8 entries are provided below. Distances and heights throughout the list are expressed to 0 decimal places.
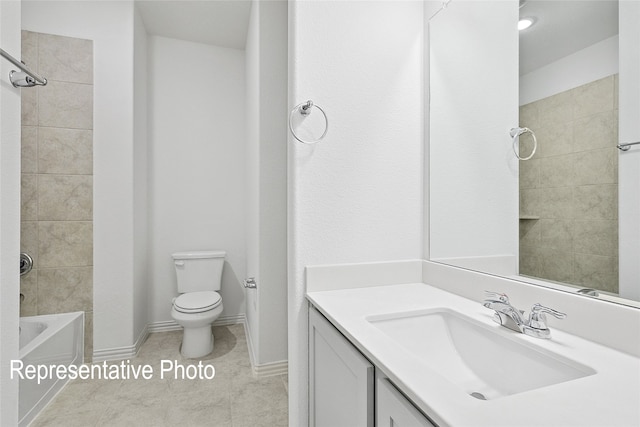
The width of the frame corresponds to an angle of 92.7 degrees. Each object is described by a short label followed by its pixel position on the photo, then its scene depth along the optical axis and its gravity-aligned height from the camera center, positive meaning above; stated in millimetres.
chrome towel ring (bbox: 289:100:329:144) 1155 +391
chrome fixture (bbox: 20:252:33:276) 2037 -332
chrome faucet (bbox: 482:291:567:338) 772 -277
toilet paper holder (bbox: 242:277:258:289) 2064 -487
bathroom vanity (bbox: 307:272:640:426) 495 -320
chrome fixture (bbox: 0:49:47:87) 969 +444
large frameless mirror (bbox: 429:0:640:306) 775 +217
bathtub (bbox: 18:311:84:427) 1579 -831
